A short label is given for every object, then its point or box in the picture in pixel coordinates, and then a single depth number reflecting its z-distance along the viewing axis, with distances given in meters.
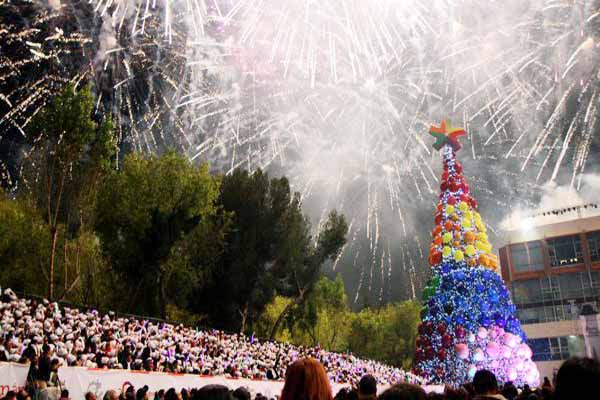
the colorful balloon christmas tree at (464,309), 25.84
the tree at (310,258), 35.94
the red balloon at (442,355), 26.53
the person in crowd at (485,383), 4.28
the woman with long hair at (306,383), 3.11
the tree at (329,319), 49.30
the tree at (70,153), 19.42
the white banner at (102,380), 9.62
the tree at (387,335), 54.44
